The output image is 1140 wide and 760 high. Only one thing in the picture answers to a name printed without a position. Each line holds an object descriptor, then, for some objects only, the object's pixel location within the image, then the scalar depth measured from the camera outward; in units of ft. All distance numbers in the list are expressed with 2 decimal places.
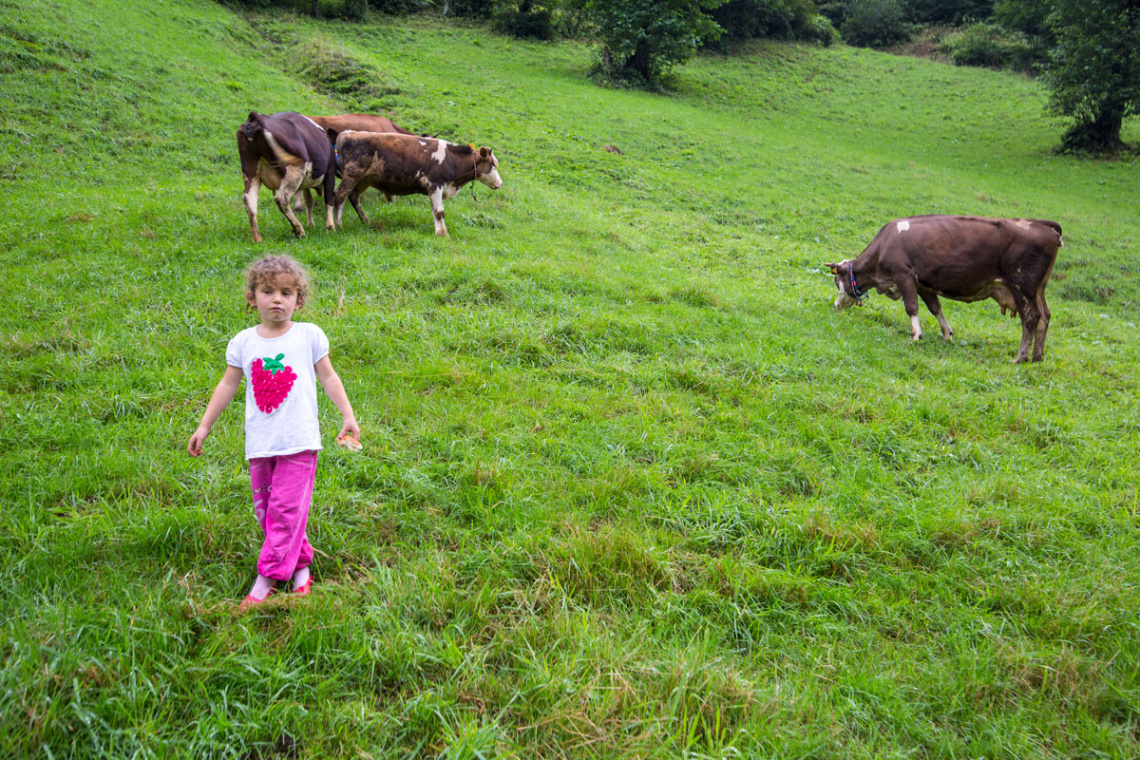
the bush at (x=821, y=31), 146.00
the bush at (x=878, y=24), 166.81
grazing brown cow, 28.48
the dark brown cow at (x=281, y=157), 29.53
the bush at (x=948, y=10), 168.66
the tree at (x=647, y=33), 100.94
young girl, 9.79
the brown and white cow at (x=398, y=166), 33.83
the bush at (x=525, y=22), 118.42
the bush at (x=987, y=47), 140.87
